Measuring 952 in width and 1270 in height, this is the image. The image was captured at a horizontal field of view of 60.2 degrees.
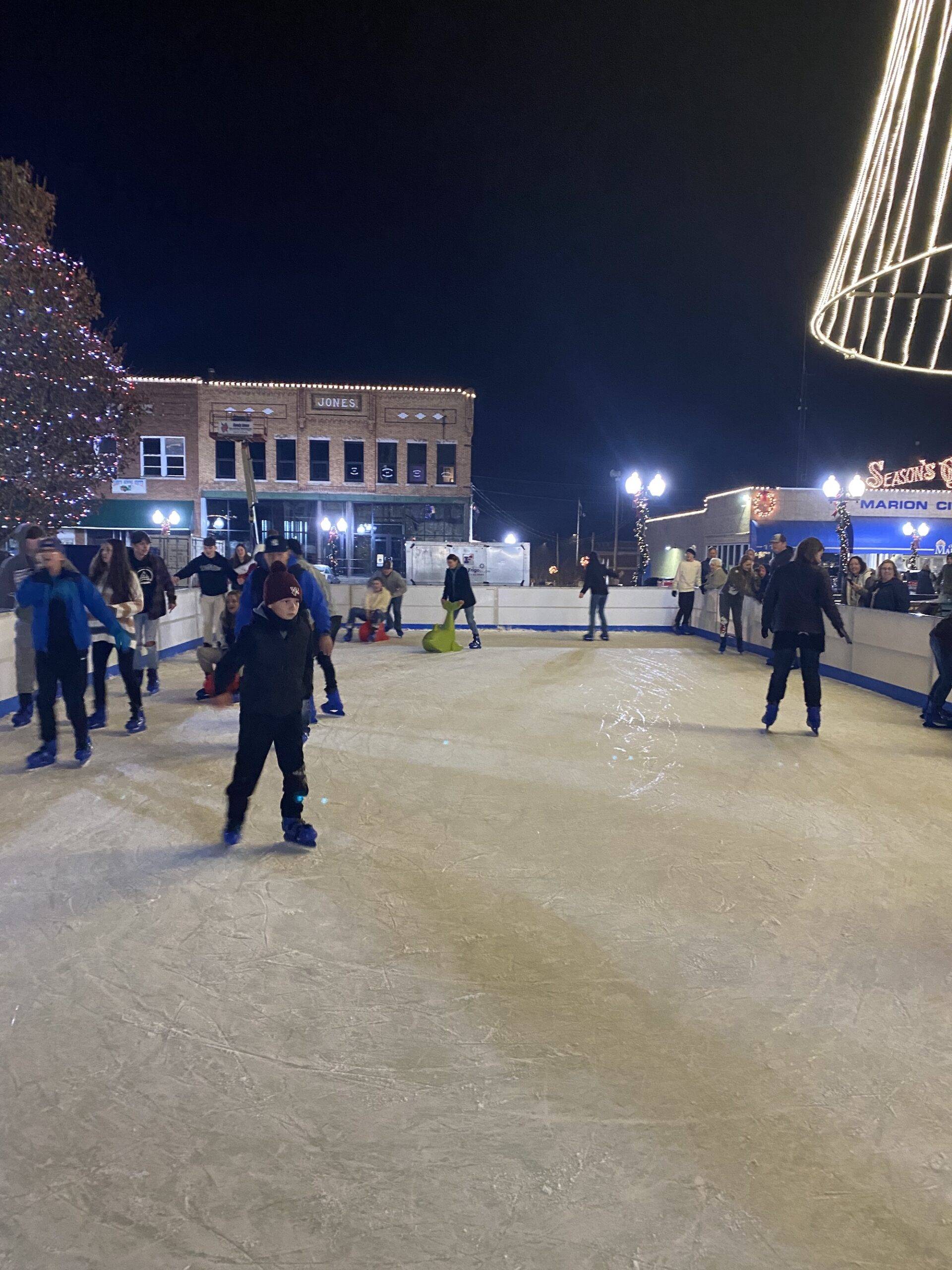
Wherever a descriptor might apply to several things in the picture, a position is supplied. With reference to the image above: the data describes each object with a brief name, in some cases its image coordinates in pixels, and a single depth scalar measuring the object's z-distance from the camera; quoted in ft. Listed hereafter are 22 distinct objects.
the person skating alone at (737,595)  44.09
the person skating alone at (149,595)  27.99
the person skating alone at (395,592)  49.34
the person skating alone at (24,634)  22.15
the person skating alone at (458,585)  44.24
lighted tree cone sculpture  17.11
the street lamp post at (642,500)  63.52
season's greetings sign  100.37
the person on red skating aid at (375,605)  49.03
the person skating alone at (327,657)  20.40
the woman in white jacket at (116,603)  24.00
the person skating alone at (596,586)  48.52
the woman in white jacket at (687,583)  53.93
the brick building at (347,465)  115.65
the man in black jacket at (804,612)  24.13
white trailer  68.69
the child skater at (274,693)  14.32
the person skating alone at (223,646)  28.45
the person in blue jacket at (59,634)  19.56
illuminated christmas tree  52.16
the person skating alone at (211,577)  33.94
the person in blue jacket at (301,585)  20.08
